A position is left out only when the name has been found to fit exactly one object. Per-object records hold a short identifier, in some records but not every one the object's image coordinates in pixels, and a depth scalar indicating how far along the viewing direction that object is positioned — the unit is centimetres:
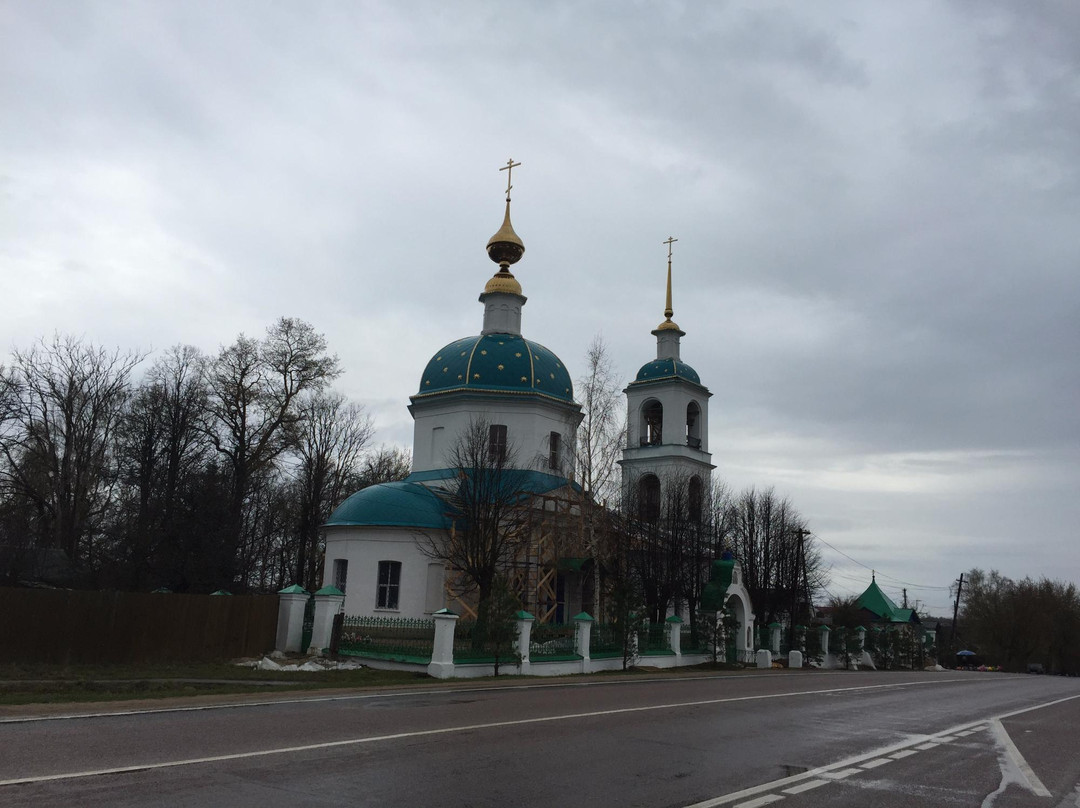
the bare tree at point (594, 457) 2755
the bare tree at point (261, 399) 3812
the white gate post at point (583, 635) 2344
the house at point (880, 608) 6288
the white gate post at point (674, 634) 2877
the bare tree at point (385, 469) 4736
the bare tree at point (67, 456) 3331
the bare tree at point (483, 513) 2491
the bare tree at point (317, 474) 4028
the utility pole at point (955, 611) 6347
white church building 2772
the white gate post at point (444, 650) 1927
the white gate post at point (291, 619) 2258
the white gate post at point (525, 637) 2119
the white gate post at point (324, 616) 2200
